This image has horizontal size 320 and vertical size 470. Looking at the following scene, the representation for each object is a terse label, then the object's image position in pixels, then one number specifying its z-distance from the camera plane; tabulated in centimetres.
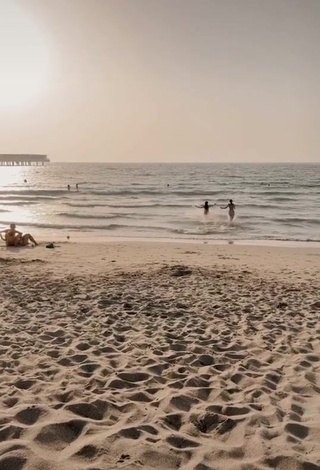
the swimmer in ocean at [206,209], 3034
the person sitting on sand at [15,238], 1705
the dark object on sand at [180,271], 1109
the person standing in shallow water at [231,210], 2785
